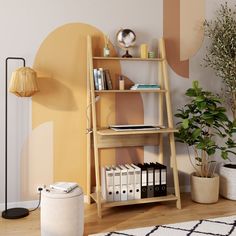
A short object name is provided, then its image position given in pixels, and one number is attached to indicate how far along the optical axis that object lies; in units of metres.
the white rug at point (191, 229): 2.82
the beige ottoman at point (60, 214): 2.61
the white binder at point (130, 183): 3.38
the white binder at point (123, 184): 3.36
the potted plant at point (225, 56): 3.65
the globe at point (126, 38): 3.48
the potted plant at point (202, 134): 3.51
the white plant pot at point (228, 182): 3.73
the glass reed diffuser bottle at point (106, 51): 3.47
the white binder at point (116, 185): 3.34
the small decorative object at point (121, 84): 3.49
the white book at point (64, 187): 2.71
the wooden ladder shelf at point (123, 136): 3.29
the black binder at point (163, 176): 3.49
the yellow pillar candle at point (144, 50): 3.58
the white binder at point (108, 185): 3.31
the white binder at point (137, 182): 3.40
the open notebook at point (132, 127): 3.36
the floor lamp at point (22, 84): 3.07
